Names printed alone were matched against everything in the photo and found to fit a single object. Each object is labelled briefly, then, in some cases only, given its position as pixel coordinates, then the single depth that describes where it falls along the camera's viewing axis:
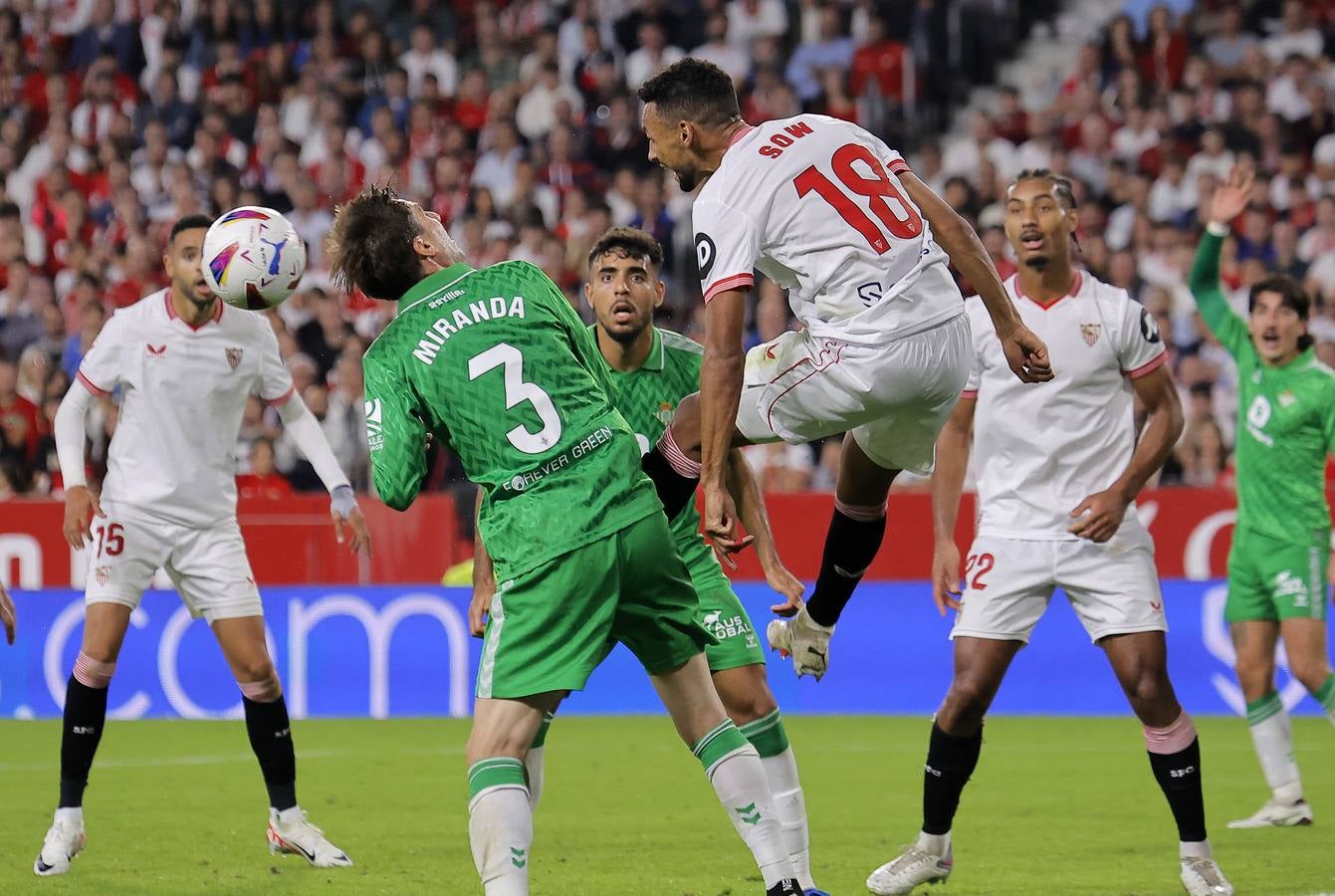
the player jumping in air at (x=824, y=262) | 10.77
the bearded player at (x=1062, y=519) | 13.24
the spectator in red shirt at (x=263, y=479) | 28.81
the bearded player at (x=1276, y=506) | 16.72
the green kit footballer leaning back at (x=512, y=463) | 9.97
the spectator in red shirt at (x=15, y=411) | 30.34
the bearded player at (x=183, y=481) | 15.04
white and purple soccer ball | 13.31
